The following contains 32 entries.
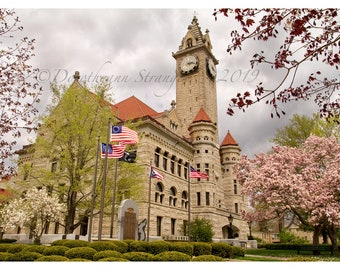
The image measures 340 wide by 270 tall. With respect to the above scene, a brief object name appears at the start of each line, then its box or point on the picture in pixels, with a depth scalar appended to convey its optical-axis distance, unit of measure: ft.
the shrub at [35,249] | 36.01
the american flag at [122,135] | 55.06
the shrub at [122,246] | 44.28
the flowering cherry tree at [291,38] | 18.67
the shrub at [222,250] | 52.16
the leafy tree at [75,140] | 66.49
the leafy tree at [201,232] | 102.89
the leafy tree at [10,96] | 29.78
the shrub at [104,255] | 32.12
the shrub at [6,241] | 81.51
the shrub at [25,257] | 30.73
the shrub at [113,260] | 26.99
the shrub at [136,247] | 46.62
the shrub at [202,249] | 50.96
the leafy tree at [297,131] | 102.93
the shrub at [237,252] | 54.66
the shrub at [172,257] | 32.07
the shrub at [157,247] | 47.11
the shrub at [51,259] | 27.78
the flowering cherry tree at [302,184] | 61.05
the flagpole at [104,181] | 46.73
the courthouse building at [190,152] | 103.92
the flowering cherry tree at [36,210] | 67.82
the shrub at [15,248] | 38.58
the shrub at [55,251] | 35.19
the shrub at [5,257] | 30.72
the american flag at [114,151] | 53.89
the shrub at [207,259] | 28.43
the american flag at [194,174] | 84.37
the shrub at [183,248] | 48.11
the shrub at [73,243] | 42.49
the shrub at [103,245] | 40.86
